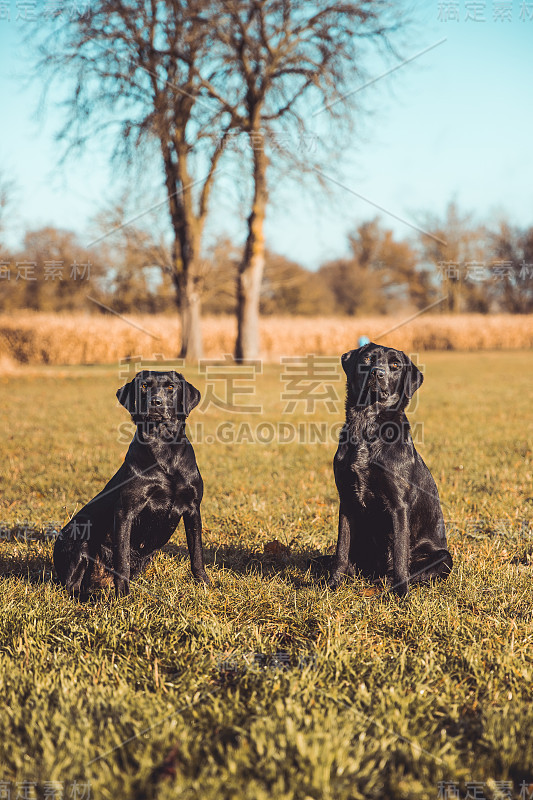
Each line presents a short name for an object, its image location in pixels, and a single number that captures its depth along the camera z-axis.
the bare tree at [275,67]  17.20
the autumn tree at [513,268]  45.06
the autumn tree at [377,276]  51.09
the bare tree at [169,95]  16.81
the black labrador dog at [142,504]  3.23
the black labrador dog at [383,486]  3.21
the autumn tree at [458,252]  39.75
